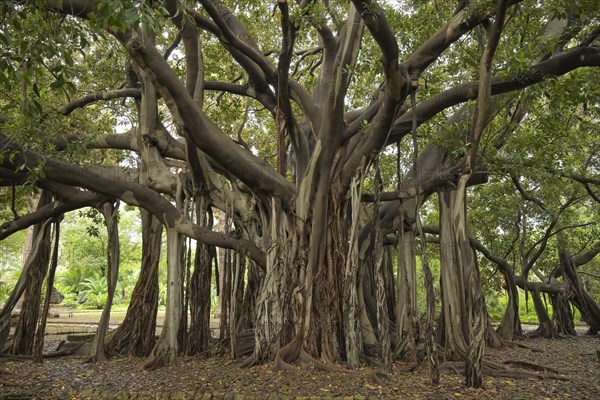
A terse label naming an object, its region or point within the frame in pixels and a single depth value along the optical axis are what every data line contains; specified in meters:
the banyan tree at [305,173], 4.62
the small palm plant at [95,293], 21.56
